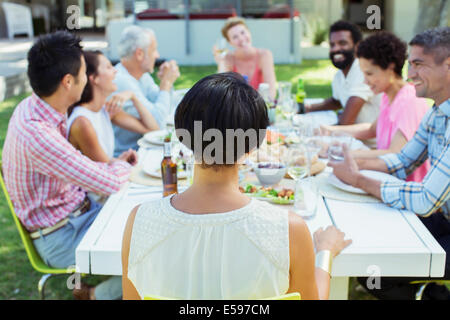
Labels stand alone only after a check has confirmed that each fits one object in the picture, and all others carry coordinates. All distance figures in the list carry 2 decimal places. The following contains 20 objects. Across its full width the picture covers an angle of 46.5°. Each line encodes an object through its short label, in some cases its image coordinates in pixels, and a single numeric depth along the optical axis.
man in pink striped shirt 2.37
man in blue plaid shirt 2.09
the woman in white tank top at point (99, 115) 2.81
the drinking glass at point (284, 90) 3.86
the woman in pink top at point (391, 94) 2.97
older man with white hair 3.95
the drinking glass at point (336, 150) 2.50
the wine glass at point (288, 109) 3.69
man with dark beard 3.92
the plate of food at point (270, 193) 2.11
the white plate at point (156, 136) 3.18
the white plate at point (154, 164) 2.52
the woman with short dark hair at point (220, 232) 1.28
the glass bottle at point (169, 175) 2.20
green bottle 3.97
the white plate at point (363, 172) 2.26
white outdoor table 1.74
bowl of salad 2.28
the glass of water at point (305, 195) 2.02
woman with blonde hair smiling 5.05
